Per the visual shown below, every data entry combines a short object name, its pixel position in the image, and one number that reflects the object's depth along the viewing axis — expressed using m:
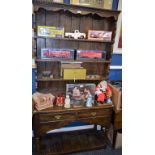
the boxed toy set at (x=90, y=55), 2.04
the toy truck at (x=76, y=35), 1.96
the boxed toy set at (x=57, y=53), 1.94
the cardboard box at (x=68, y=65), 1.99
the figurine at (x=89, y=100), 1.93
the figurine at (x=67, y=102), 1.87
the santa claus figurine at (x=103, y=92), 2.02
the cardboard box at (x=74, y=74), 1.96
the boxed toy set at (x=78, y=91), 1.97
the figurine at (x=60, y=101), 1.92
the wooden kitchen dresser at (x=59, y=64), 1.79
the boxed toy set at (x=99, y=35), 2.00
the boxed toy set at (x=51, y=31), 1.83
